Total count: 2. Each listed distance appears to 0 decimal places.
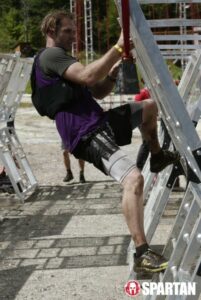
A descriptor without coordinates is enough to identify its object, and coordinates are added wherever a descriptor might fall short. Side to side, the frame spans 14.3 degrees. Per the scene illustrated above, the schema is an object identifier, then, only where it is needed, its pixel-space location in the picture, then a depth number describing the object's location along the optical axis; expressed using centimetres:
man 462
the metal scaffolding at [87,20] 2828
